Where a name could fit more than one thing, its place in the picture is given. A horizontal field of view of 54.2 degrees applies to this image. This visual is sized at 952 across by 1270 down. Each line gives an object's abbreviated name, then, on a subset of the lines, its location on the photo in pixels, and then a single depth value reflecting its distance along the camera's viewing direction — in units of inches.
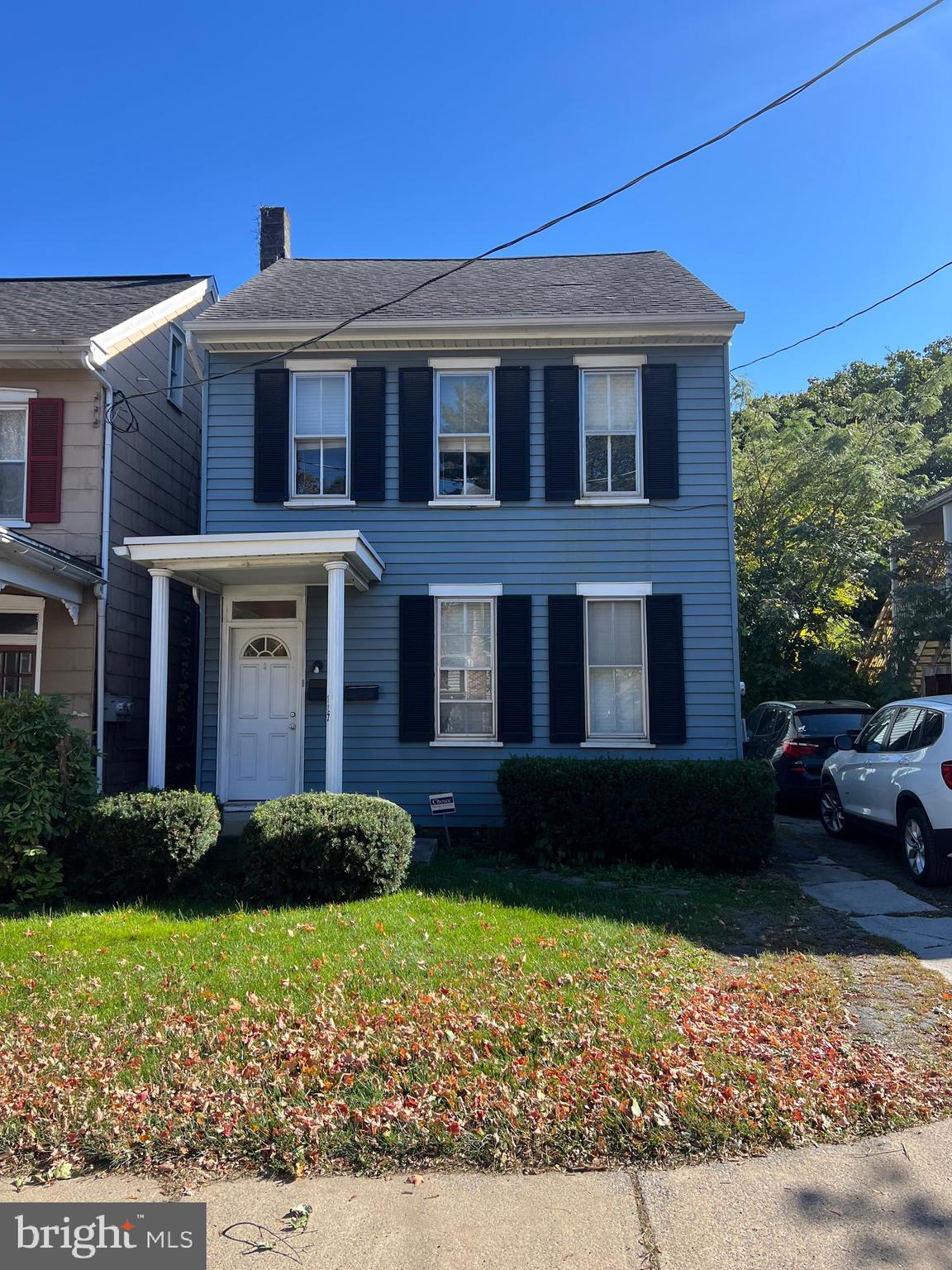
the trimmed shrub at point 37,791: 307.4
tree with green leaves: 700.7
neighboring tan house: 416.5
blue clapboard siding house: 435.8
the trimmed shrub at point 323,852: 300.2
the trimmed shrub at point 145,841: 308.0
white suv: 315.3
